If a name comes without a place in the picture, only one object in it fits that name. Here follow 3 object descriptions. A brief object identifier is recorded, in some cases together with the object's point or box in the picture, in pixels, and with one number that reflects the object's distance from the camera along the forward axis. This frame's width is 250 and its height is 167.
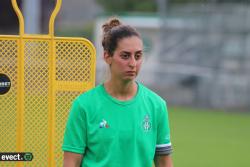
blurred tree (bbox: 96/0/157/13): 75.87
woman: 9.58
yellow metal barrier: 13.34
